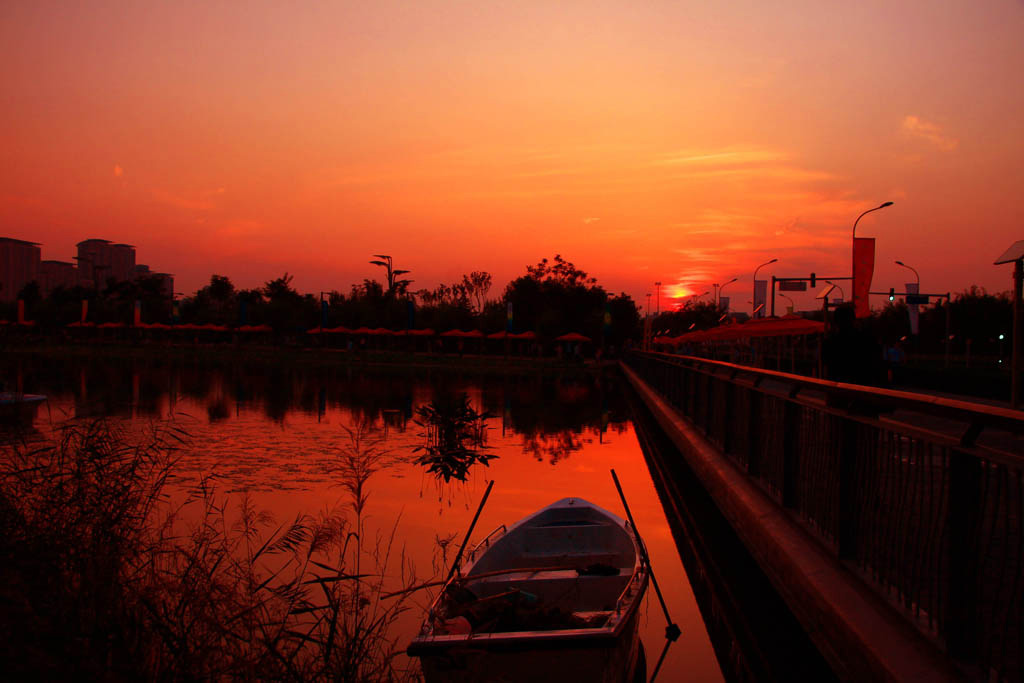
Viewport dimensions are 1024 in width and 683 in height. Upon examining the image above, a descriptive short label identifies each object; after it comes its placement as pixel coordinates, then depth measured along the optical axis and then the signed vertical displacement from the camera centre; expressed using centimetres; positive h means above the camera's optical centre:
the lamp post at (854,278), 3116 +219
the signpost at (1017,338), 1565 +13
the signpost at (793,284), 5077 +325
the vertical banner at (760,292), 6052 +306
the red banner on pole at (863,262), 3112 +280
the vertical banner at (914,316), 4549 +134
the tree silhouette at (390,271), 7466 +443
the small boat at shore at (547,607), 484 -188
